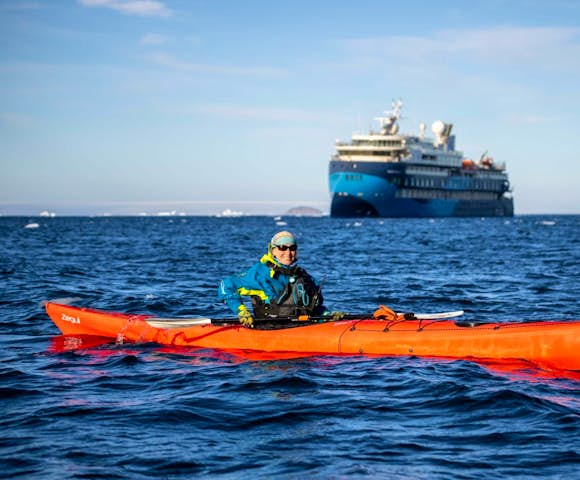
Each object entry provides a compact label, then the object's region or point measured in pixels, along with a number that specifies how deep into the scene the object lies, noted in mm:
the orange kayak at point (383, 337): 9375
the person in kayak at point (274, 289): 10422
